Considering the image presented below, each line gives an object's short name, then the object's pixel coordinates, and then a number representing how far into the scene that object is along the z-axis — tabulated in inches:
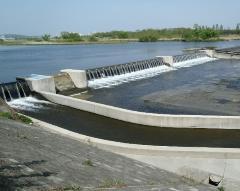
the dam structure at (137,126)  326.9
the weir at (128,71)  861.4
